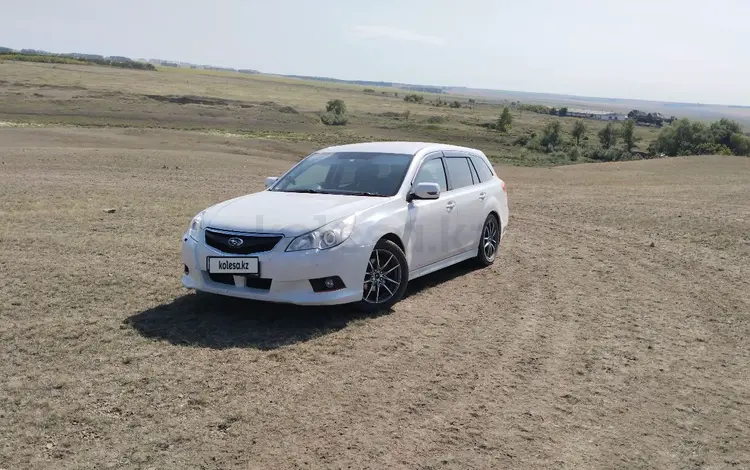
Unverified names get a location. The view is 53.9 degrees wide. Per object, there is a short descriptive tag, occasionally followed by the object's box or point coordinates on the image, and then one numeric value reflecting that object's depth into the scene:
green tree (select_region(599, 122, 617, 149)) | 57.69
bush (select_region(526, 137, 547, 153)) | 50.62
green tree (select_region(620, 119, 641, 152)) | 54.88
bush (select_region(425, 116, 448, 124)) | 67.62
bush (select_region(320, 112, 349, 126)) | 54.28
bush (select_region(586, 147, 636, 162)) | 43.63
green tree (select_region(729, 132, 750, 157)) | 42.75
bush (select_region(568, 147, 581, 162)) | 43.31
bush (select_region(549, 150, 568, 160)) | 41.93
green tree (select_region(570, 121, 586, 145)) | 59.94
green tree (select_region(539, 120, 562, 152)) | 52.66
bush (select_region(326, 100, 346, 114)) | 62.46
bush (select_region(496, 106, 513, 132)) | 68.38
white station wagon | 6.02
